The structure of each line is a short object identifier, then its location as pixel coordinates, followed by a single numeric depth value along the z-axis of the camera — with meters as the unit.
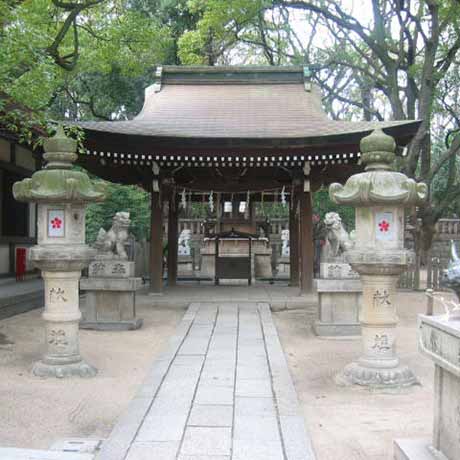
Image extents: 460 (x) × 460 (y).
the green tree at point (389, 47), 14.44
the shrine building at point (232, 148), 10.63
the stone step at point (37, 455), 3.50
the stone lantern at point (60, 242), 5.92
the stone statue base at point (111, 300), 8.78
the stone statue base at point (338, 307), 8.42
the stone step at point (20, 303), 9.52
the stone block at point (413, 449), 3.29
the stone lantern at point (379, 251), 5.64
